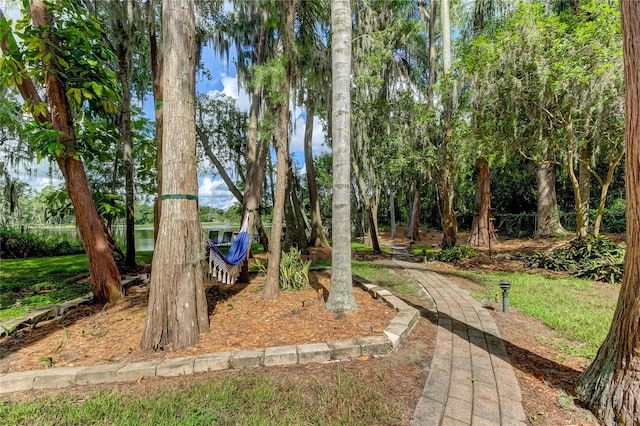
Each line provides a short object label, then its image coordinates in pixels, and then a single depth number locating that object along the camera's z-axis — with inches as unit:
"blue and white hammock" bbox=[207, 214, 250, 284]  132.6
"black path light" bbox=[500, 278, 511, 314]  128.6
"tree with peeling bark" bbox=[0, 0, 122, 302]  122.6
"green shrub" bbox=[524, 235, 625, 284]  192.1
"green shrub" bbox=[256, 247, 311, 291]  167.6
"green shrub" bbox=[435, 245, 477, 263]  286.2
